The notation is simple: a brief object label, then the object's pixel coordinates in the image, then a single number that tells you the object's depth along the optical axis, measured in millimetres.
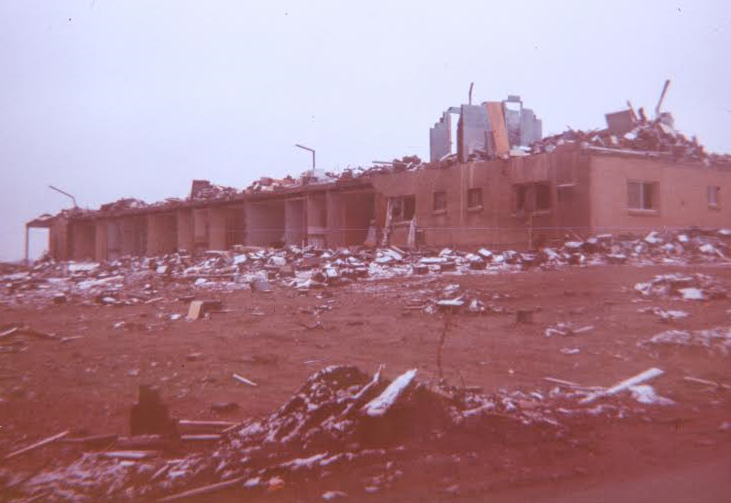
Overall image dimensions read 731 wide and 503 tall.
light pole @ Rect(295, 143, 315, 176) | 31614
